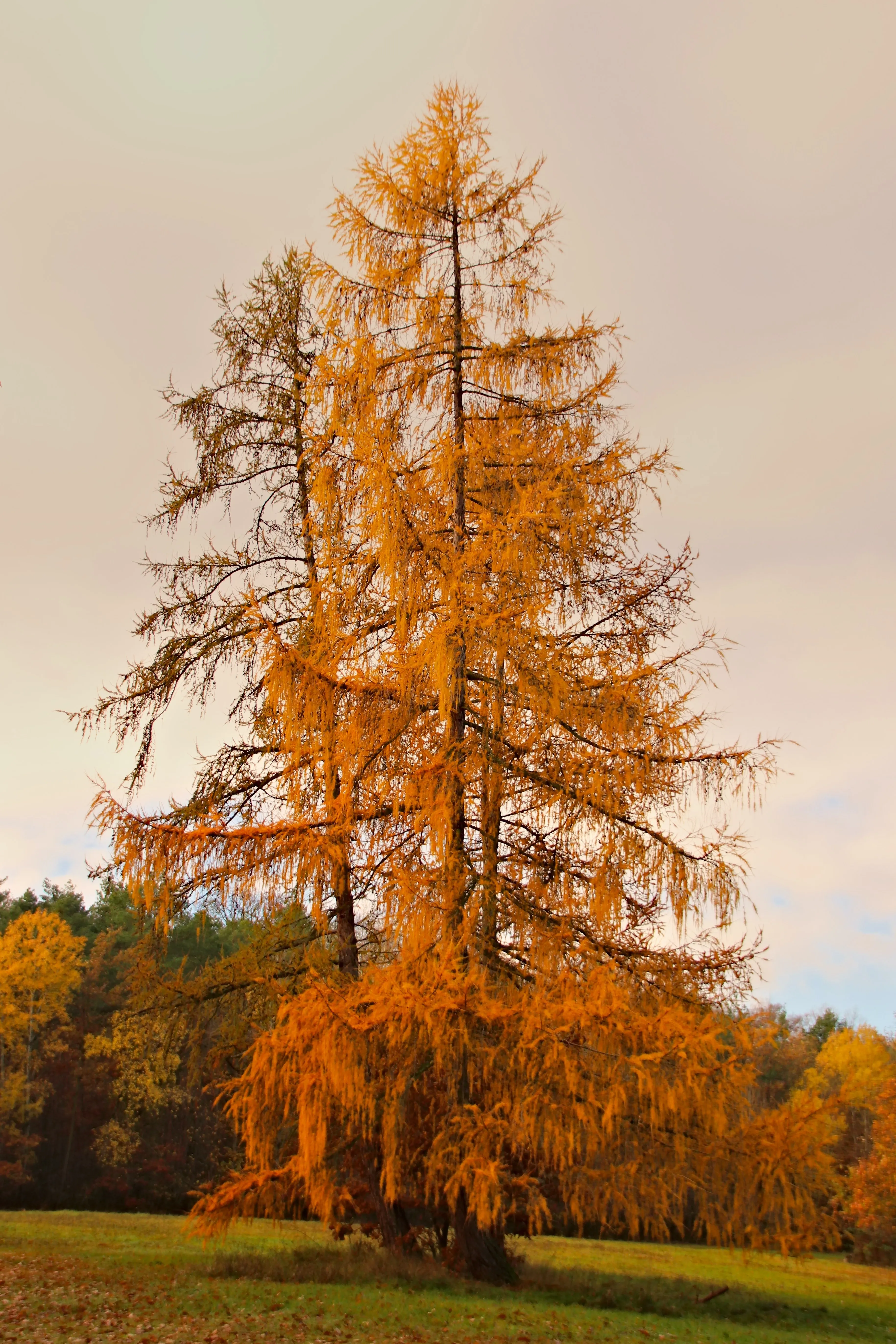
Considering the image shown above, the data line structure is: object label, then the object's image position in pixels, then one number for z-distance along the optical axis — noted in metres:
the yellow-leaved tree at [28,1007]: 27.00
